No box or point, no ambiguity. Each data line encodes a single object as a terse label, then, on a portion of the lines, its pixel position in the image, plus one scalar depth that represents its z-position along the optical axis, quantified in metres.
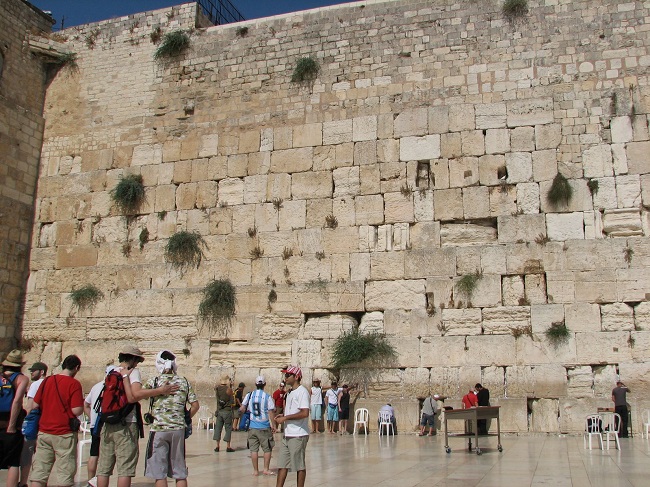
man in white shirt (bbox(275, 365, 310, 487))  6.07
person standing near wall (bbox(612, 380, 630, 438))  10.51
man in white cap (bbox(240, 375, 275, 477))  7.64
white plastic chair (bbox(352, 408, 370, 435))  11.80
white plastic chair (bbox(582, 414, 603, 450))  9.14
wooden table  8.89
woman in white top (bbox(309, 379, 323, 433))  12.05
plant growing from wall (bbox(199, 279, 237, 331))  13.31
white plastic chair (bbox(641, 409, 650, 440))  10.60
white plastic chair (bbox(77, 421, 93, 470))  7.85
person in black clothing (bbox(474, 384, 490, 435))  10.99
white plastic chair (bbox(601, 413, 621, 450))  9.69
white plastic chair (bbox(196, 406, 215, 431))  12.92
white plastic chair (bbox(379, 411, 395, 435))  11.55
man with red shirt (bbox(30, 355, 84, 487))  5.77
